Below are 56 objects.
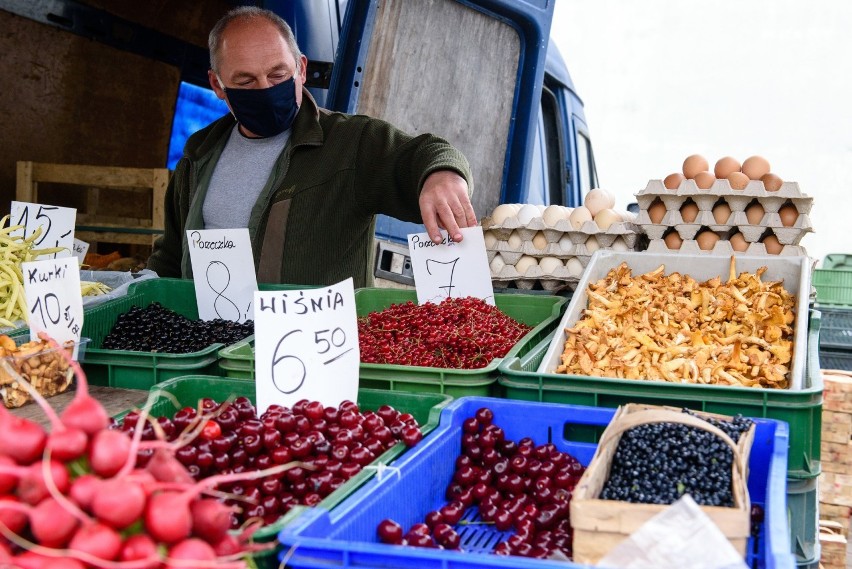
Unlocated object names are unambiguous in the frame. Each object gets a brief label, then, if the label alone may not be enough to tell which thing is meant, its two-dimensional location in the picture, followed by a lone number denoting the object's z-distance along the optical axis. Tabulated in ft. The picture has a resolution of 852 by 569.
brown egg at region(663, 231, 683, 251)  11.16
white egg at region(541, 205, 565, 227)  11.48
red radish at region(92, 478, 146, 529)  3.12
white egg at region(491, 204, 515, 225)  11.93
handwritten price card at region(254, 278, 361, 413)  6.20
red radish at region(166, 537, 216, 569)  3.16
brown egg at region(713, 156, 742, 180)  11.09
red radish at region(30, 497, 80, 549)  3.14
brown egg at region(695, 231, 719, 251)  10.96
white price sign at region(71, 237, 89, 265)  11.71
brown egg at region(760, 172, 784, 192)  10.58
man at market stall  11.46
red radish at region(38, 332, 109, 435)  3.40
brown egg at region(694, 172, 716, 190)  10.89
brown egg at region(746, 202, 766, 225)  10.66
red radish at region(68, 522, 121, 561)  3.06
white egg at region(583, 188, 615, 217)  11.66
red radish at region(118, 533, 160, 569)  3.10
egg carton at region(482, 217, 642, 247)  11.21
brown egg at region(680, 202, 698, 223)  11.01
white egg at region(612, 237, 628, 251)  11.44
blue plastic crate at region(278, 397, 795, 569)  3.91
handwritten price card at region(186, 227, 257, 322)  9.60
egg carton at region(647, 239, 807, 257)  10.52
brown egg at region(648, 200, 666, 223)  11.22
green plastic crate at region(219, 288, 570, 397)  6.97
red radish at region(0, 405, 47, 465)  3.35
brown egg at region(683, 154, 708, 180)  11.28
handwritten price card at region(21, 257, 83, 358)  7.32
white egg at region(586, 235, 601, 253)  11.34
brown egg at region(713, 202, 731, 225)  10.87
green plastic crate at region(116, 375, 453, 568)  6.56
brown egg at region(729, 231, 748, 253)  10.82
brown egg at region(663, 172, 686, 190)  11.07
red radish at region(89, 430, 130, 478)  3.30
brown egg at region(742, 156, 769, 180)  10.89
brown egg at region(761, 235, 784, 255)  10.64
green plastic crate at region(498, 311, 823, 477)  5.93
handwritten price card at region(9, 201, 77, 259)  10.28
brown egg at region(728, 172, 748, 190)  10.71
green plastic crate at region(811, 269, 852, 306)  23.65
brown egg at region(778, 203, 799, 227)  10.59
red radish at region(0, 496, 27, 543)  3.26
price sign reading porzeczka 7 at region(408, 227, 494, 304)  9.48
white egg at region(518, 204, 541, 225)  11.66
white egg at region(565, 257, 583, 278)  11.48
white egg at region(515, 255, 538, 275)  11.57
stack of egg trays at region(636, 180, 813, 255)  10.52
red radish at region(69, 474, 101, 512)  3.20
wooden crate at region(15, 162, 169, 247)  17.04
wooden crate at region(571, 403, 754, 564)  4.25
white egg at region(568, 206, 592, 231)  11.49
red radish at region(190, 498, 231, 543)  3.39
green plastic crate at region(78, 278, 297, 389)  7.59
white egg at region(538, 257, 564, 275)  11.46
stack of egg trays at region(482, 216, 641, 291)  11.32
